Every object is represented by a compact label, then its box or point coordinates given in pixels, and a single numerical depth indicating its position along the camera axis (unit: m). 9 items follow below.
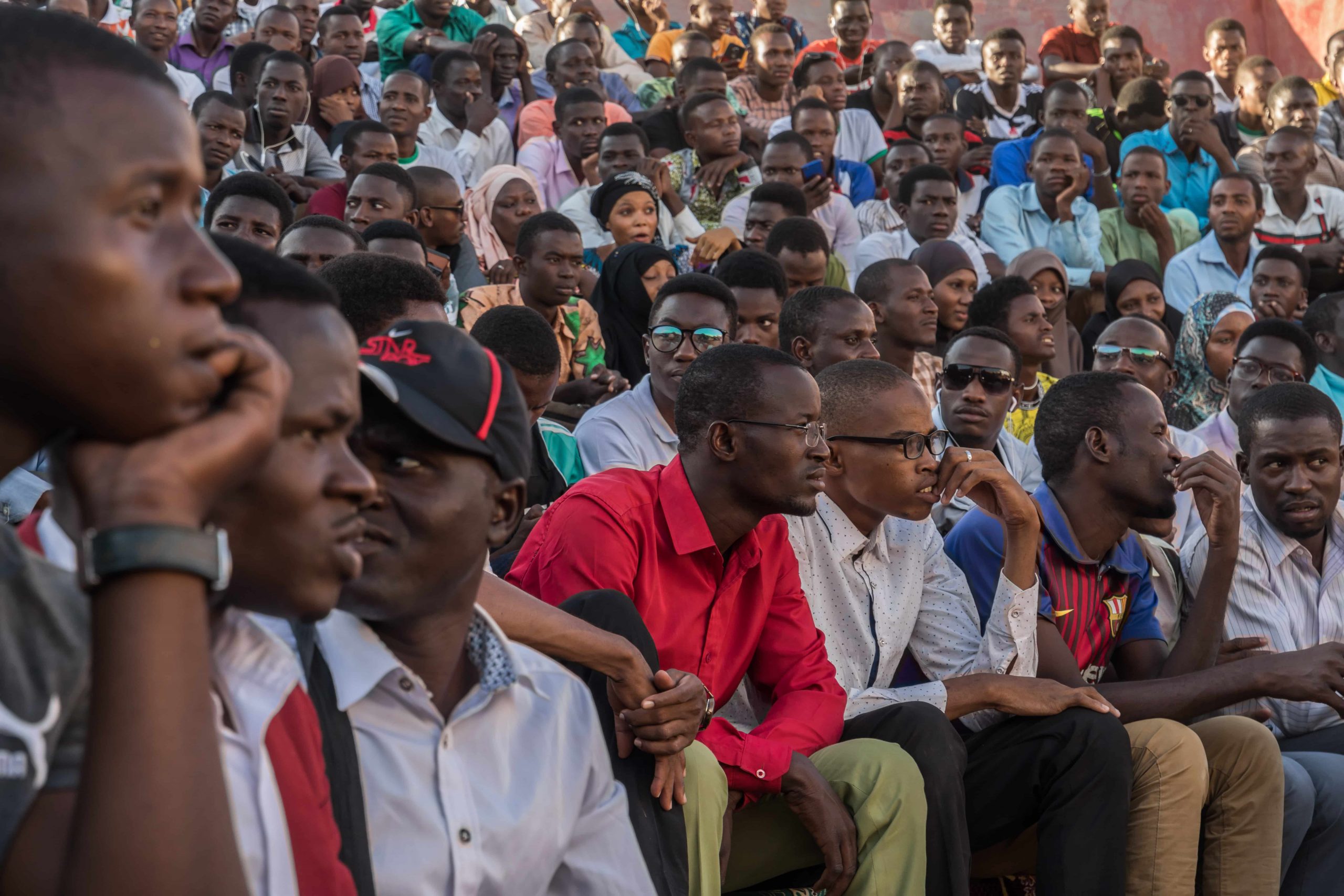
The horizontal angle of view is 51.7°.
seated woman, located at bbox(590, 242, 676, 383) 6.07
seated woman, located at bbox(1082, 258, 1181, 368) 7.47
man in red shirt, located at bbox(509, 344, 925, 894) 2.91
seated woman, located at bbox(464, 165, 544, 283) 7.02
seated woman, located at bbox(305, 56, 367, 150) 8.09
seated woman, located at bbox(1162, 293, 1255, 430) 6.86
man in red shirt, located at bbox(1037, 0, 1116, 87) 12.41
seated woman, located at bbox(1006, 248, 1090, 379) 7.21
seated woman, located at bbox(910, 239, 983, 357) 6.71
